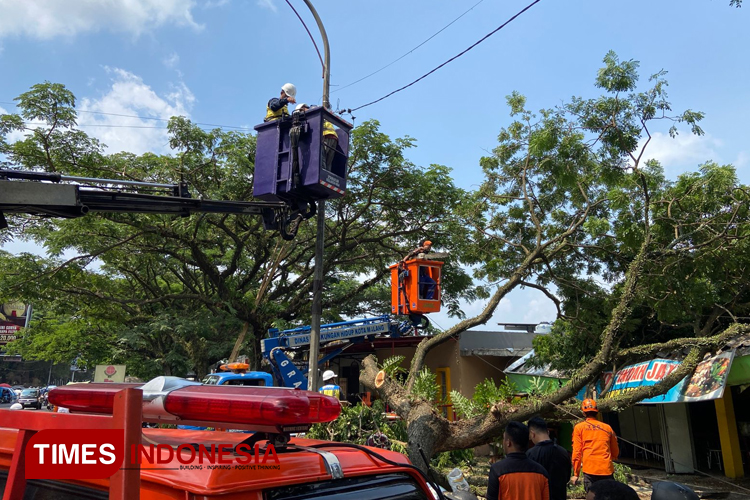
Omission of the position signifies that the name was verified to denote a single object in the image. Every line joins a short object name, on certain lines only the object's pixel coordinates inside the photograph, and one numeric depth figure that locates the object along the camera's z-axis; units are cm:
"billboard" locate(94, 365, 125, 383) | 1831
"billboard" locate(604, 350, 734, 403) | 921
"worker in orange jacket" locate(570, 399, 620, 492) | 676
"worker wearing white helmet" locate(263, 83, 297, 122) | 746
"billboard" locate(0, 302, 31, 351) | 4566
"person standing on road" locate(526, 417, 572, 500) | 541
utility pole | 848
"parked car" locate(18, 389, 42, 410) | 2981
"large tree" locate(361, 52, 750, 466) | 945
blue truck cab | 1055
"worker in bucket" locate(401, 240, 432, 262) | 931
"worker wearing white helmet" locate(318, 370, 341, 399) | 1152
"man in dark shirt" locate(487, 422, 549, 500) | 410
